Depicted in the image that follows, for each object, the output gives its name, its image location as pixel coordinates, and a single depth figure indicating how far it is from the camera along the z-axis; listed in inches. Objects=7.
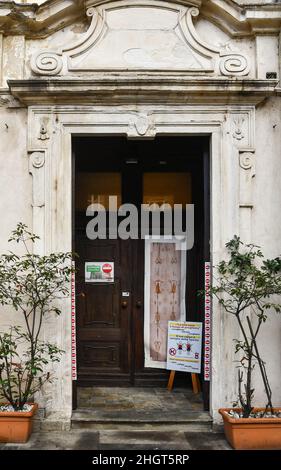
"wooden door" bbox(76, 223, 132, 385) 313.4
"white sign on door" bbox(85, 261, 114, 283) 318.0
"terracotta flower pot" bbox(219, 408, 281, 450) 223.8
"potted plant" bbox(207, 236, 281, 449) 224.5
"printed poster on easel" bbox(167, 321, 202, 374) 291.1
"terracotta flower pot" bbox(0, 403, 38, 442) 225.9
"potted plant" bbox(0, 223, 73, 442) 227.0
